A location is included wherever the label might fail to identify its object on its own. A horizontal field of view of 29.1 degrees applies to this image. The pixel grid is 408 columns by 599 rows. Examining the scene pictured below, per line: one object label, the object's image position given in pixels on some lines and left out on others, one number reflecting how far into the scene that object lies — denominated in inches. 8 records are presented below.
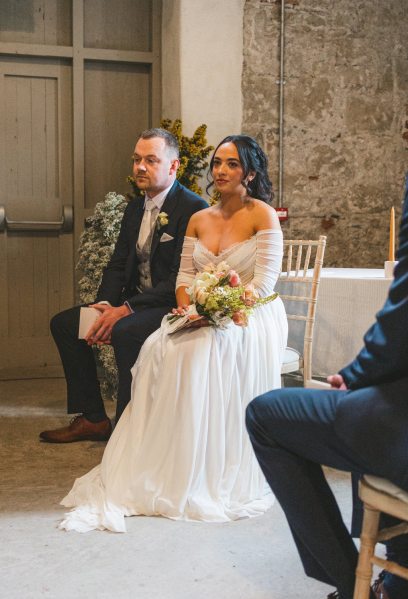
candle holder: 151.3
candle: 143.0
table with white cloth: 150.3
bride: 123.6
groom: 156.5
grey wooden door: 220.2
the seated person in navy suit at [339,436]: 70.4
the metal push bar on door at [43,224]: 219.8
